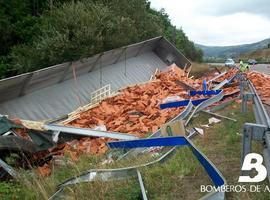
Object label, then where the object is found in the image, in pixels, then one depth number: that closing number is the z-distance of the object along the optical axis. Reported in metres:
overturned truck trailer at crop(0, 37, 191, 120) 8.00
